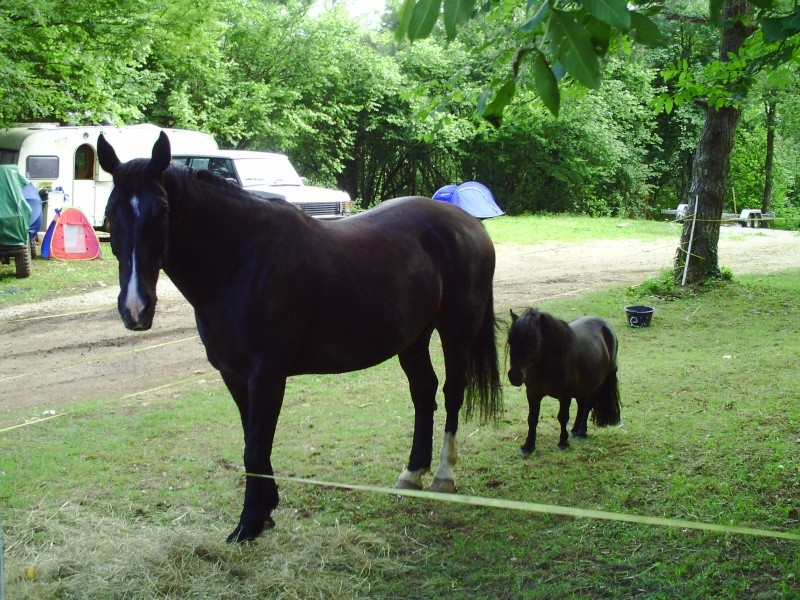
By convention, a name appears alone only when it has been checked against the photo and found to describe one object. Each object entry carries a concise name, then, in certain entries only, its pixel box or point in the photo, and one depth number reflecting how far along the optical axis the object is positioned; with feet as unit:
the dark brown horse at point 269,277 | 11.13
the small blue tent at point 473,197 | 59.98
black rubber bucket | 31.63
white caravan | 56.24
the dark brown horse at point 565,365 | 16.14
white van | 54.13
